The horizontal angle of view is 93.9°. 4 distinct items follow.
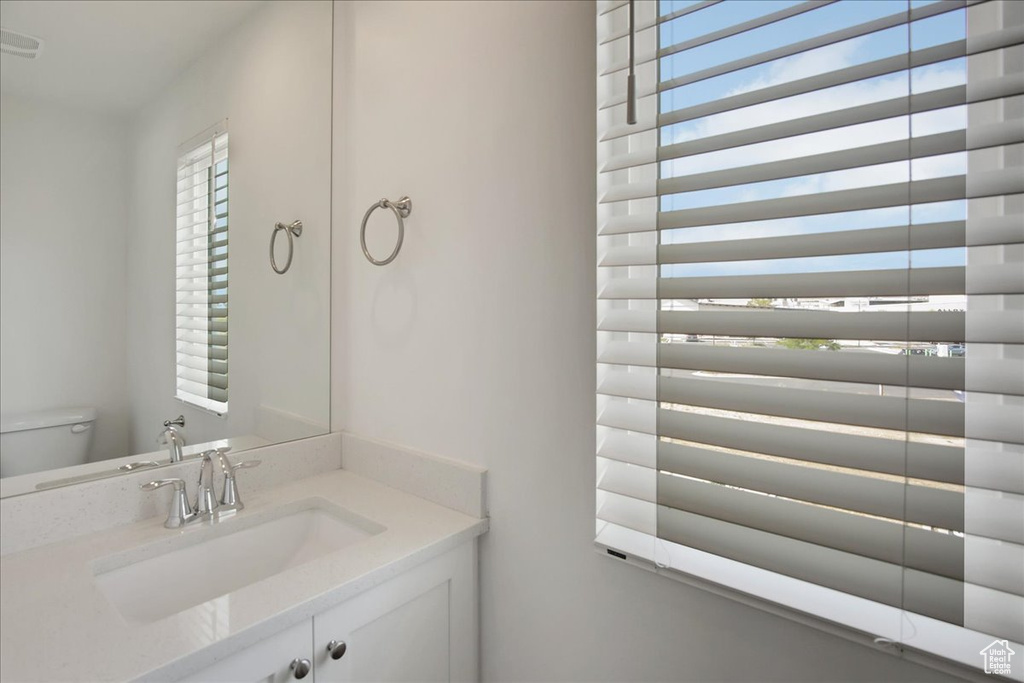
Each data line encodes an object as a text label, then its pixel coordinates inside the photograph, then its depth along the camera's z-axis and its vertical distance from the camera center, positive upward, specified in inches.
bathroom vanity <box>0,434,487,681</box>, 28.0 -18.1
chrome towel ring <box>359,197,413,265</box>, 50.9 +13.6
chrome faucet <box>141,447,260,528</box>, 43.4 -15.6
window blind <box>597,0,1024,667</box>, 24.0 +1.8
